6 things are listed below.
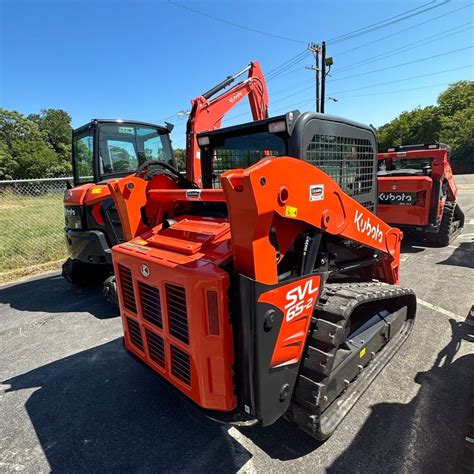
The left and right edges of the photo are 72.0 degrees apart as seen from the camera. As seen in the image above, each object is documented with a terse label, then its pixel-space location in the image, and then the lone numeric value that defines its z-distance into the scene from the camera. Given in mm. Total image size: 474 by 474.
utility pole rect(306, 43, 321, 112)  20420
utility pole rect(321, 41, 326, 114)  20047
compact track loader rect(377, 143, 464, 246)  6672
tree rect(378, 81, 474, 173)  33719
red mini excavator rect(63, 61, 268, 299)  4582
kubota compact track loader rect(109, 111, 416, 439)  1704
